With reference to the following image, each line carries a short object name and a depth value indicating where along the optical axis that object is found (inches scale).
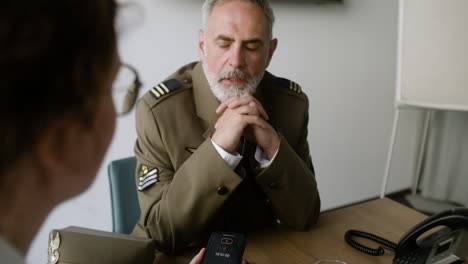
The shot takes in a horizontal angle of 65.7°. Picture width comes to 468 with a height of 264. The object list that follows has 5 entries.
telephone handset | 31.7
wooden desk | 35.6
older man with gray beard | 38.8
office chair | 48.7
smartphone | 30.8
